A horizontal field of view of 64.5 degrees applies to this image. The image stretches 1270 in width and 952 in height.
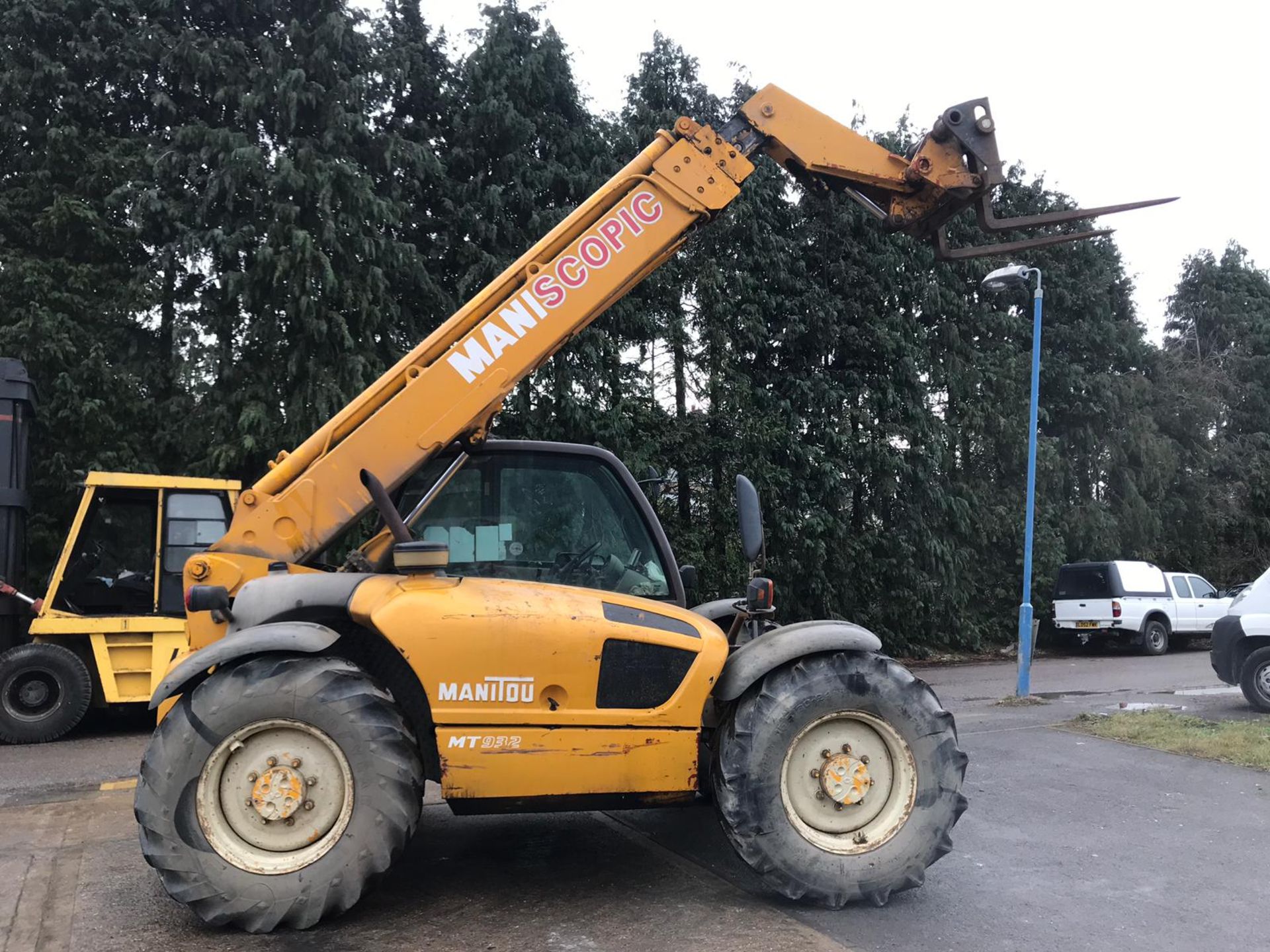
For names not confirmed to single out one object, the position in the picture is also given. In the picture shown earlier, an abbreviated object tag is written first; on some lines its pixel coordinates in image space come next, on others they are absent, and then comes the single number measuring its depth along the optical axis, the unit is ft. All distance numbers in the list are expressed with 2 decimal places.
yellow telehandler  14.32
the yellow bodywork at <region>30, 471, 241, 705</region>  33.45
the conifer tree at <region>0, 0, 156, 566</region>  42.34
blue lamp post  41.88
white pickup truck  71.92
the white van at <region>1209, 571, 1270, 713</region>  37.50
